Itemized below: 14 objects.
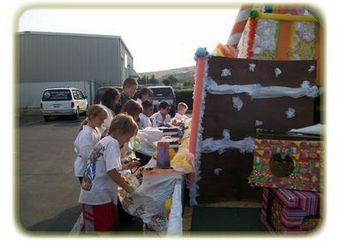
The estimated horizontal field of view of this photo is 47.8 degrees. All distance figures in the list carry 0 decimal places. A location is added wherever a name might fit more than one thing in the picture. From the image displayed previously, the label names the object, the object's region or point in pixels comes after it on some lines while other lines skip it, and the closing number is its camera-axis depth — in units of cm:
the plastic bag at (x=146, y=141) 560
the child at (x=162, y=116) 778
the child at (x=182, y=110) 909
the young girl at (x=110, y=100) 511
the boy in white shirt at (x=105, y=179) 353
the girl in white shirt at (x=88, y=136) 427
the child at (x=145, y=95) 739
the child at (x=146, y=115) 647
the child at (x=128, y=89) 612
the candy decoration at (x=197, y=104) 427
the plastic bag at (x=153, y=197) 368
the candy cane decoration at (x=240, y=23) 534
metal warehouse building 2809
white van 1975
